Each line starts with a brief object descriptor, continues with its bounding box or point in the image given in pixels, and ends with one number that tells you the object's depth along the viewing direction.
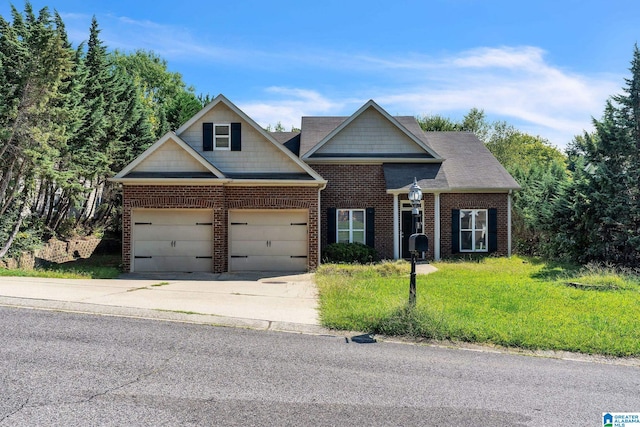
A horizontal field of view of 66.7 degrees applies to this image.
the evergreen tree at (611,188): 17.55
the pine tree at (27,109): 17.70
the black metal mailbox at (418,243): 8.67
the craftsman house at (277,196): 16.45
